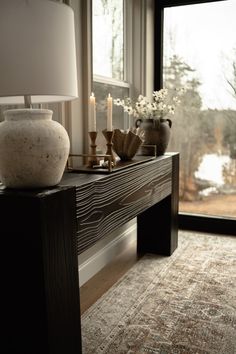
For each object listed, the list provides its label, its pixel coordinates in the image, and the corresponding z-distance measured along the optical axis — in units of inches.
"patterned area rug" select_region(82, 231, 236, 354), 65.1
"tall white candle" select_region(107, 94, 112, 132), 72.4
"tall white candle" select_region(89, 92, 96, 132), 72.0
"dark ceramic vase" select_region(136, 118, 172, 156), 102.2
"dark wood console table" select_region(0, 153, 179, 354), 47.2
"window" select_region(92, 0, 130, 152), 98.9
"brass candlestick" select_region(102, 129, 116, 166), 74.5
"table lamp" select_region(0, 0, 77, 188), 44.2
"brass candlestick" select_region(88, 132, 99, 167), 74.0
